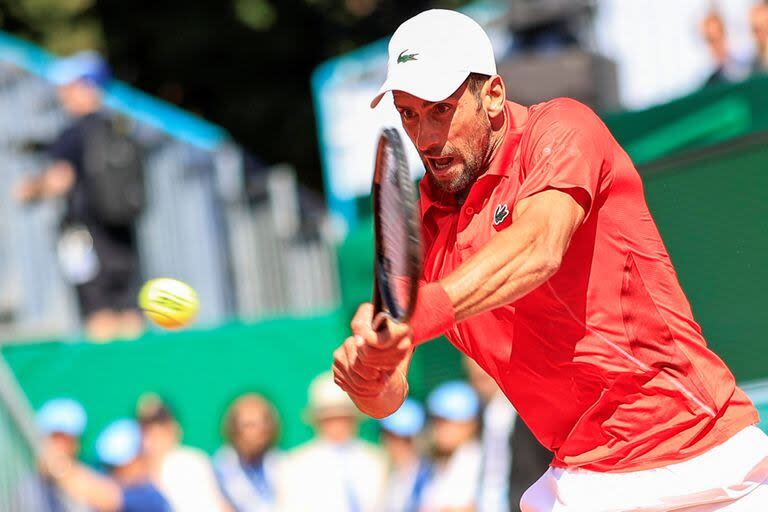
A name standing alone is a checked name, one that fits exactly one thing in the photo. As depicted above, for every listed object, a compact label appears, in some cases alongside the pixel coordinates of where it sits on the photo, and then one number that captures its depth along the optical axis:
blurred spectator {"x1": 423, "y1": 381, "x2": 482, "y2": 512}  15.79
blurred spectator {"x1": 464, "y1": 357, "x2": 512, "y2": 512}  14.98
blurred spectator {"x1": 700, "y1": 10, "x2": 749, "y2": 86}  17.02
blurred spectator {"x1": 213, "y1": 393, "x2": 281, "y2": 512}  17.59
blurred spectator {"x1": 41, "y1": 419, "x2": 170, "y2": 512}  16.87
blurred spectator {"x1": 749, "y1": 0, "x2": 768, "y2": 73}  16.11
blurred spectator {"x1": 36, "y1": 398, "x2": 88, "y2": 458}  18.27
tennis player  7.27
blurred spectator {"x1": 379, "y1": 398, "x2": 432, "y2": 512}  16.56
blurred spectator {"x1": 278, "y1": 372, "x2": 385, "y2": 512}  17.41
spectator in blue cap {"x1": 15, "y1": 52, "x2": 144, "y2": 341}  21.59
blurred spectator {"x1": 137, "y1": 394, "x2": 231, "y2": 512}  17.52
